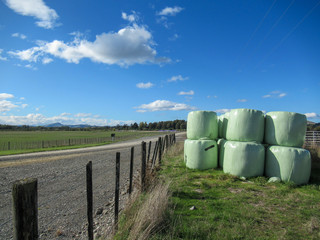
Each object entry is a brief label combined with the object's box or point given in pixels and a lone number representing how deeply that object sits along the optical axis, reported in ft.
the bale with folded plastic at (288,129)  22.85
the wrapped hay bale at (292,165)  21.86
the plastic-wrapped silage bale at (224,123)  30.13
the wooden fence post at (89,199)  10.16
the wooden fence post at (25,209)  5.34
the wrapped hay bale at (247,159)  23.56
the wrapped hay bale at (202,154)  28.12
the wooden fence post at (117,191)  12.77
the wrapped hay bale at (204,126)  29.22
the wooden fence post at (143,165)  18.33
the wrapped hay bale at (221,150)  28.63
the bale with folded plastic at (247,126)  24.35
